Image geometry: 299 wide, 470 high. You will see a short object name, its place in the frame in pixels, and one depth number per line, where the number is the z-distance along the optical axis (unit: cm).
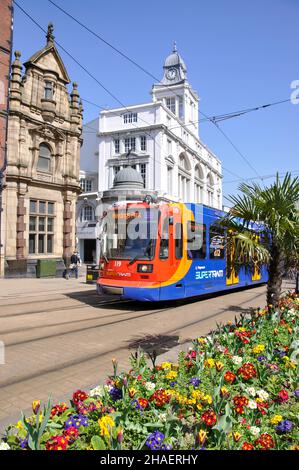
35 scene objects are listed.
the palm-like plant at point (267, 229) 581
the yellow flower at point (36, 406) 263
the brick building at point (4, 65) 2038
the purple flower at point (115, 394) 323
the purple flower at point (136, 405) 295
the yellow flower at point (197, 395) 308
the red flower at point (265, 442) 248
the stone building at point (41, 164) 2133
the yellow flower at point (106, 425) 247
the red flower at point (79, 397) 306
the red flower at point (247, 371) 360
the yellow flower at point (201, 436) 242
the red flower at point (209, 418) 266
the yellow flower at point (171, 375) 349
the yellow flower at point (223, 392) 301
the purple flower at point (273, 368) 382
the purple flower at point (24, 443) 238
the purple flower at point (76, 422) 265
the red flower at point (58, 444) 234
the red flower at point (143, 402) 296
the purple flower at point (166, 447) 241
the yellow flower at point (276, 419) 283
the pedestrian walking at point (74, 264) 2288
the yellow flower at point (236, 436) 251
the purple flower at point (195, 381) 341
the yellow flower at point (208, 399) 298
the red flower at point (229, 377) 343
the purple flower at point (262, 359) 412
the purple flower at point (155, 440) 243
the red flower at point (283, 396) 317
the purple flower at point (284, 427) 273
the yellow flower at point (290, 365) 384
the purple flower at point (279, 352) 439
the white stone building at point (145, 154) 3769
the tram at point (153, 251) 1024
